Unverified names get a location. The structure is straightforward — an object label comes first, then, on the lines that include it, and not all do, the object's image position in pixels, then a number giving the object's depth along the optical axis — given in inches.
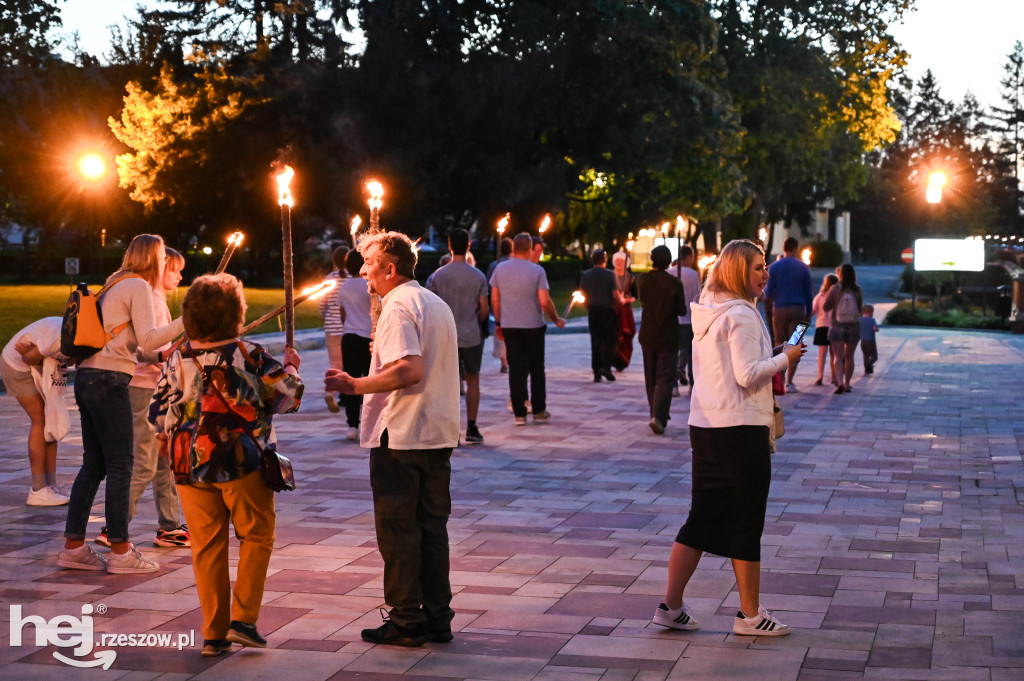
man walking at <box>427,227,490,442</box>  473.1
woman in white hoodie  221.9
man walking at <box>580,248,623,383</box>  706.2
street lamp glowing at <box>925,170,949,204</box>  1262.5
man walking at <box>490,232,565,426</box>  510.0
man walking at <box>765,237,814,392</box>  632.4
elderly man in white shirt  218.2
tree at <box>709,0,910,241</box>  1845.5
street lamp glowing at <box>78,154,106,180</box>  1508.4
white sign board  1370.6
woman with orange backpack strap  270.8
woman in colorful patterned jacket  210.4
